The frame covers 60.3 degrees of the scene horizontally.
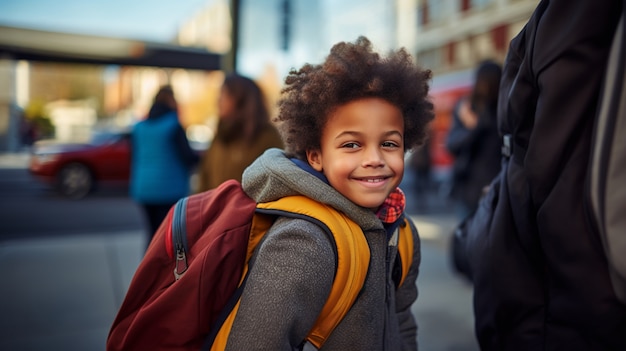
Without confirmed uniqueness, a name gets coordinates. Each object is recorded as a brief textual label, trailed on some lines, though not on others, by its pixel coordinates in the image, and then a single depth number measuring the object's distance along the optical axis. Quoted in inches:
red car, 462.0
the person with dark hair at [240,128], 143.2
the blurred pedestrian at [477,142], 146.9
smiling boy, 47.1
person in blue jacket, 181.2
